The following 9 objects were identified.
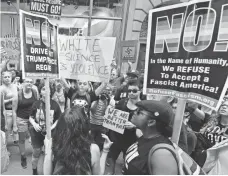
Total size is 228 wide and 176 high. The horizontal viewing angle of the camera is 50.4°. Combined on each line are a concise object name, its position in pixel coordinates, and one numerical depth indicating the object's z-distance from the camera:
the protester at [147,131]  1.55
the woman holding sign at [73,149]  1.65
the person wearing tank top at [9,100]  3.83
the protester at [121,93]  3.60
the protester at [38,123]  3.24
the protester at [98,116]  3.66
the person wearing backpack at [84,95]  3.41
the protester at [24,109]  3.77
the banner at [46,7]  3.65
